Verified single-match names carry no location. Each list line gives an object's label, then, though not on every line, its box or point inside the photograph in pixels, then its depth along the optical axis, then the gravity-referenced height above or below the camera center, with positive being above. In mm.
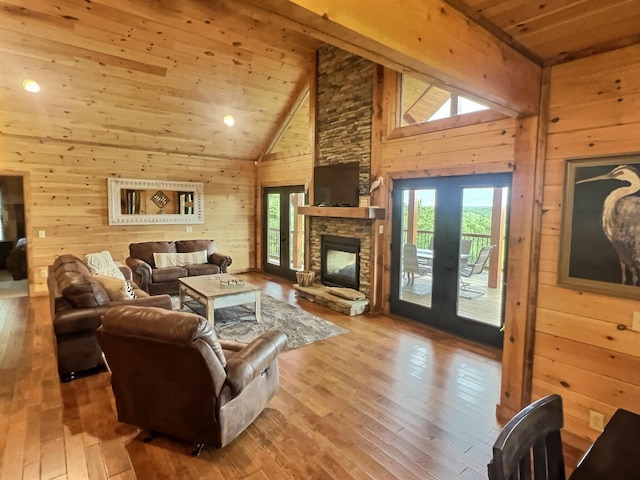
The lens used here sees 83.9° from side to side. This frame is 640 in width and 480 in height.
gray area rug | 4367 -1493
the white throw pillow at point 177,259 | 6445 -872
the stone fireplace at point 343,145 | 5438 +1128
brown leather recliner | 2078 -1026
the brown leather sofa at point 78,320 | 3180 -980
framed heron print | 2109 -55
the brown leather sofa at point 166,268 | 5895 -960
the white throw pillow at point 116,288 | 3611 -788
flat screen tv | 5551 +482
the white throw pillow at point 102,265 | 5020 -789
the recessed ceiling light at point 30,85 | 5012 +1763
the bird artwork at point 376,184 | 5181 +445
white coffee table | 4469 -1054
